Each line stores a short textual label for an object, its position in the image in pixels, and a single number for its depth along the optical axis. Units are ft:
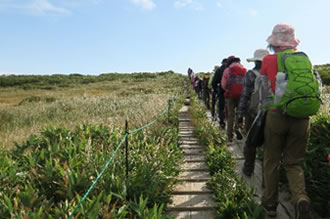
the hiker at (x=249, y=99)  14.96
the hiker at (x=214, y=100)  31.73
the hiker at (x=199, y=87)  61.62
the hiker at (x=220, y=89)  25.39
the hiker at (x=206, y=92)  44.14
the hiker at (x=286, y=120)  9.36
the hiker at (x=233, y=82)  20.88
